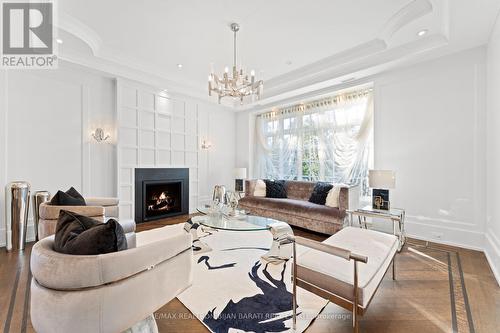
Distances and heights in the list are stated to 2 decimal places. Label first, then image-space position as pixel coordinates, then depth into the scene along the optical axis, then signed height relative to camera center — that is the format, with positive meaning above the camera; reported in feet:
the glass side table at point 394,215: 10.40 -2.28
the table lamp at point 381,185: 11.01 -0.92
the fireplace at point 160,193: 15.53 -1.95
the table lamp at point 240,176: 19.96 -0.80
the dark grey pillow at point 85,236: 4.16 -1.35
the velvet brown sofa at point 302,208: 12.51 -2.58
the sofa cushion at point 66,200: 8.63 -1.32
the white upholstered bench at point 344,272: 4.70 -2.45
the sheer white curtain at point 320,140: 14.99 +2.11
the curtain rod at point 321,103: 15.17 +5.01
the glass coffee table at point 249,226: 9.11 -2.45
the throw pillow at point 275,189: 17.02 -1.68
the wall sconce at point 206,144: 19.42 +2.00
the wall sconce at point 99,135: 13.80 +1.97
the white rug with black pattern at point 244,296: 5.68 -3.91
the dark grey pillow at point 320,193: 14.28 -1.66
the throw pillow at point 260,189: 17.41 -1.72
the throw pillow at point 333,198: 13.33 -1.84
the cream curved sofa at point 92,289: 3.85 -2.24
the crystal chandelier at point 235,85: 10.05 +3.82
